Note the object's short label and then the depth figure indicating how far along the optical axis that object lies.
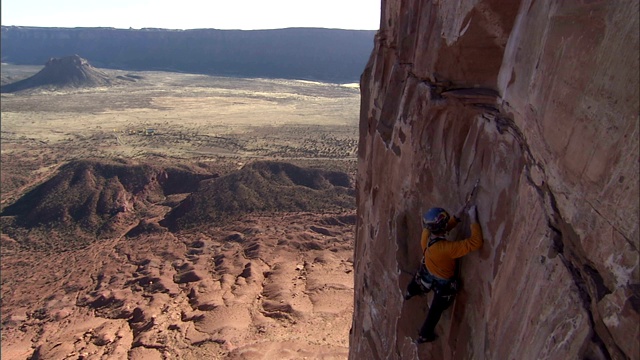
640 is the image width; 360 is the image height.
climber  5.26
